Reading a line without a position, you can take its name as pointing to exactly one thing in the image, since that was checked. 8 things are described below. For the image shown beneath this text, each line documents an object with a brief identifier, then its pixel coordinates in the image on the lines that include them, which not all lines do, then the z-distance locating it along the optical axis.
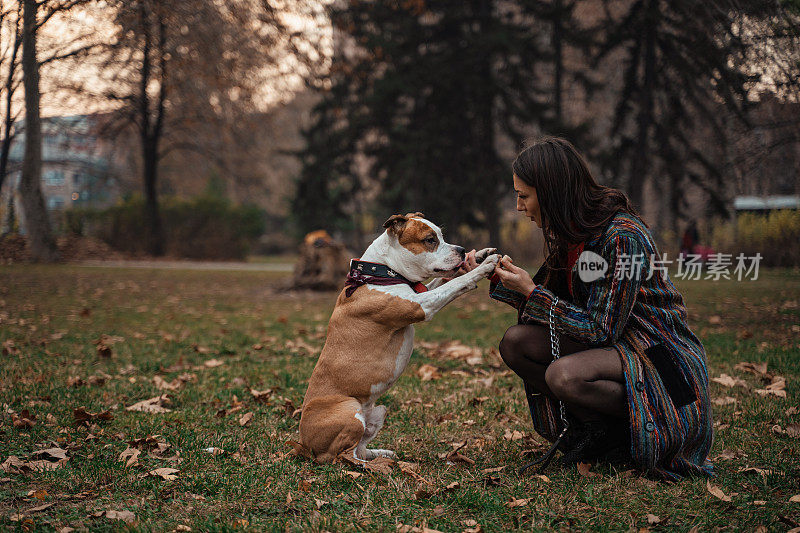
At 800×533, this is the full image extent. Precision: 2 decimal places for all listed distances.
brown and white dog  3.50
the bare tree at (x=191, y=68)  13.42
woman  3.10
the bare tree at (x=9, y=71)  8.31
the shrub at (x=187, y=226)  23.14
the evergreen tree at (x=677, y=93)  8.30
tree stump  13.61
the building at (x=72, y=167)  11.91
